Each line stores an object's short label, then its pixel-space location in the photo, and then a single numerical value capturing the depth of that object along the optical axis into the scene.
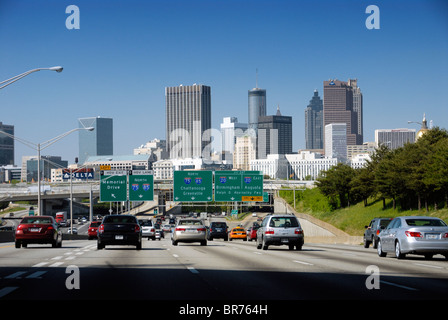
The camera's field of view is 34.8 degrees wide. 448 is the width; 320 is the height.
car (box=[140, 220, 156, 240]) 56.41
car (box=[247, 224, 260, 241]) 62.97
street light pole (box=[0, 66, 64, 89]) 32.22
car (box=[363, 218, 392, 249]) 38.16
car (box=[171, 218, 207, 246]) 39.94
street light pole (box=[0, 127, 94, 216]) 54.41
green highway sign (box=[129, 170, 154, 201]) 78.81
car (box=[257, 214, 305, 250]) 33.25
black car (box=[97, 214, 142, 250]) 32.78
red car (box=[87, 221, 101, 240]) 57.70
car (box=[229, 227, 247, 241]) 71.12
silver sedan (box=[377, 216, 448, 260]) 24.58
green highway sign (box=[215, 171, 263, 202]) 80.56
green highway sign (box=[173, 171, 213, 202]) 79.94
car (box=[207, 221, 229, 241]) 58.72
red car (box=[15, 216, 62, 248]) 34.91
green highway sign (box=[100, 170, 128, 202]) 78.38
